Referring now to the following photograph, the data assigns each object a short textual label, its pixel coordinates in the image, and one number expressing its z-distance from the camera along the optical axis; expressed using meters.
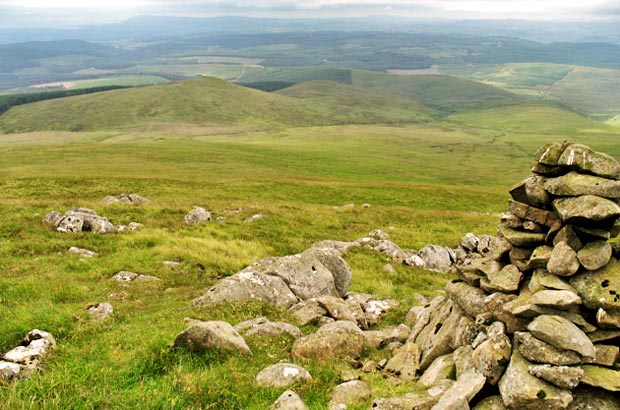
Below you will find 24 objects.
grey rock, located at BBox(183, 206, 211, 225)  34.47
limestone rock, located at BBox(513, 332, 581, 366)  9.09
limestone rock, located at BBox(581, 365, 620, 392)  8.77
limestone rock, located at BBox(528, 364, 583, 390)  8.82
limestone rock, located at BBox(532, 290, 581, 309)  10.09
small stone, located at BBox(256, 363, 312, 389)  10.05
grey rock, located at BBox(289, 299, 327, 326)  15.58
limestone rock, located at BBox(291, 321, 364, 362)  12.13
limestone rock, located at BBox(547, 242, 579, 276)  10.89
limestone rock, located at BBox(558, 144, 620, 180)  11.70
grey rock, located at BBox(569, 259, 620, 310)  10.18
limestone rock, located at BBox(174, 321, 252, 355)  10.78
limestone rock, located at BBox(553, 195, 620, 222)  10.78
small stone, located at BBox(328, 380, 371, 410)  9.52
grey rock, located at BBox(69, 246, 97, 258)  23.06
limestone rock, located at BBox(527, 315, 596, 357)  9.13
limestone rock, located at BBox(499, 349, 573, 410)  8.70
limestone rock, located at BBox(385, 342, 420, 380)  11.71
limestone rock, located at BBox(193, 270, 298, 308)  16.48
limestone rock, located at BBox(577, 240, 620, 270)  10.80
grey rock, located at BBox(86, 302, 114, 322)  14.26
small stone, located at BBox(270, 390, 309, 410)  8.91
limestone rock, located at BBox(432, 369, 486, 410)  8.70
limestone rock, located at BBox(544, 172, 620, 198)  11.28
